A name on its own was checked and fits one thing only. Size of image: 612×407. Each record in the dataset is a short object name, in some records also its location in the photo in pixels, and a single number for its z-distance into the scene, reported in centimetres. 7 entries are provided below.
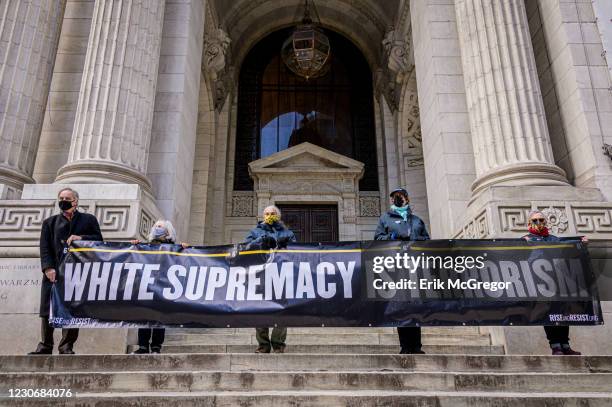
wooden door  1761
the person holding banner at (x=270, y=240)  654
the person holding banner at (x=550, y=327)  631
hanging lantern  1398
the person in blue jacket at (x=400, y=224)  709
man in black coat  640
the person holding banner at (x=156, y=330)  655
